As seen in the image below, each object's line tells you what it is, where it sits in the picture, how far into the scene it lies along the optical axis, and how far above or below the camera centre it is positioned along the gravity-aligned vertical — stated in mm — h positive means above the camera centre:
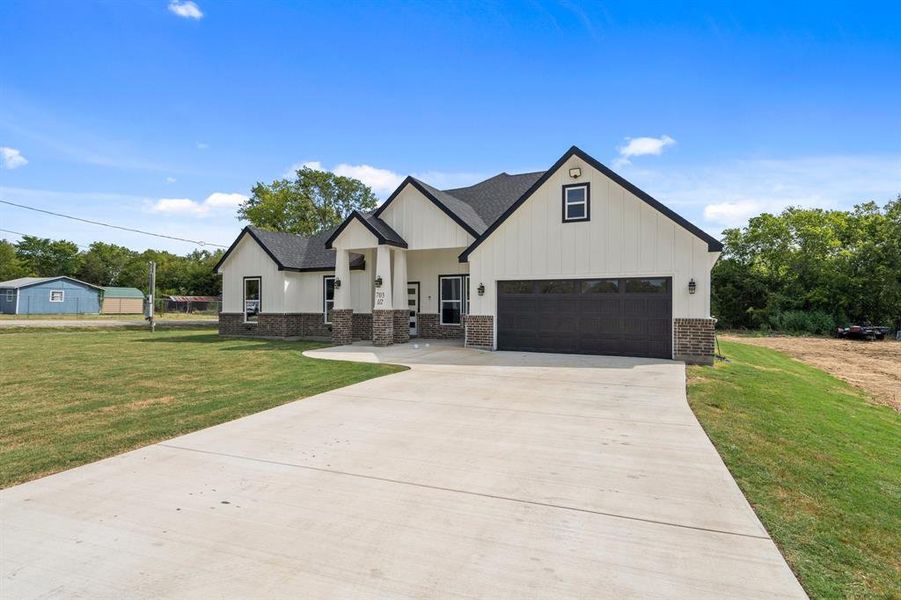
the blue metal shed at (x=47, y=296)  43000 +365
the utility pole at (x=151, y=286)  24547 +843
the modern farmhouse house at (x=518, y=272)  12547 +1104
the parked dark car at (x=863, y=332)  24312 -1338
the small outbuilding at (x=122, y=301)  48594 -39
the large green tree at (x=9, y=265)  55000 +4367
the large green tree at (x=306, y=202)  41062 +9886
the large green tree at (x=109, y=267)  63969 +4859
